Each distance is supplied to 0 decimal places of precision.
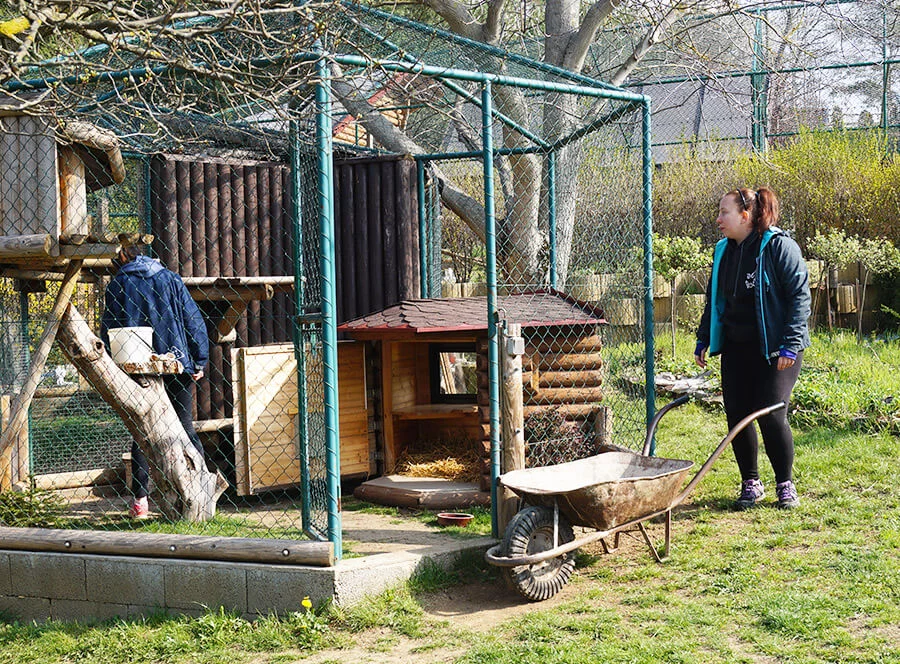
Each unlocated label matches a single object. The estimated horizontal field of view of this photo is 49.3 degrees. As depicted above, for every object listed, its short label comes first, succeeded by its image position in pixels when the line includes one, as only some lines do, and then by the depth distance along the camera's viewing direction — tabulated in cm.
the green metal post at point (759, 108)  1445
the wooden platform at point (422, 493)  643
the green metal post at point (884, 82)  1376
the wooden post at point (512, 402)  538
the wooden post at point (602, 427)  663
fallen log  588
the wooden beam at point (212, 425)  704
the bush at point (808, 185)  1339
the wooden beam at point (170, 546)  480
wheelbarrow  470
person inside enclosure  633
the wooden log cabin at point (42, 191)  527
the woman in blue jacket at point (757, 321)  579
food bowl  595
